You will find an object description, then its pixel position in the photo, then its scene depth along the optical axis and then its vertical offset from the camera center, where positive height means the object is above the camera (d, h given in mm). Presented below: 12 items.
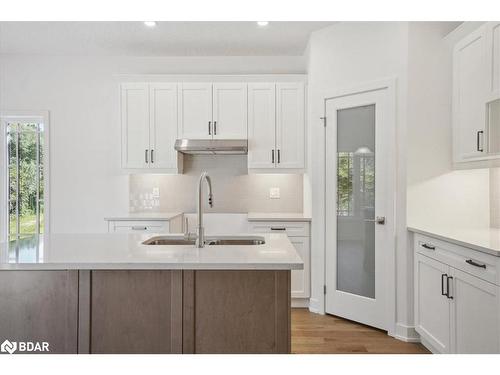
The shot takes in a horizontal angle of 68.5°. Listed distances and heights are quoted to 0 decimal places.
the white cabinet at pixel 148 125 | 4059 +698
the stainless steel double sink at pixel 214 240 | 2354 -338
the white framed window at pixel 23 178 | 4430 +114
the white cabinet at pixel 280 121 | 4020 +742
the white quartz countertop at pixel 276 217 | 3746 -292
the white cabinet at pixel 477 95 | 2414 +672
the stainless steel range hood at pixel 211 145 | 3930 +465
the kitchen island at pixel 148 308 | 1771 -584
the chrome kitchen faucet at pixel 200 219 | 1988 -169
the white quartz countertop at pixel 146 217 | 3802 -301
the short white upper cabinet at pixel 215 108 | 4043 +887
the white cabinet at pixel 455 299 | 1958 -674
